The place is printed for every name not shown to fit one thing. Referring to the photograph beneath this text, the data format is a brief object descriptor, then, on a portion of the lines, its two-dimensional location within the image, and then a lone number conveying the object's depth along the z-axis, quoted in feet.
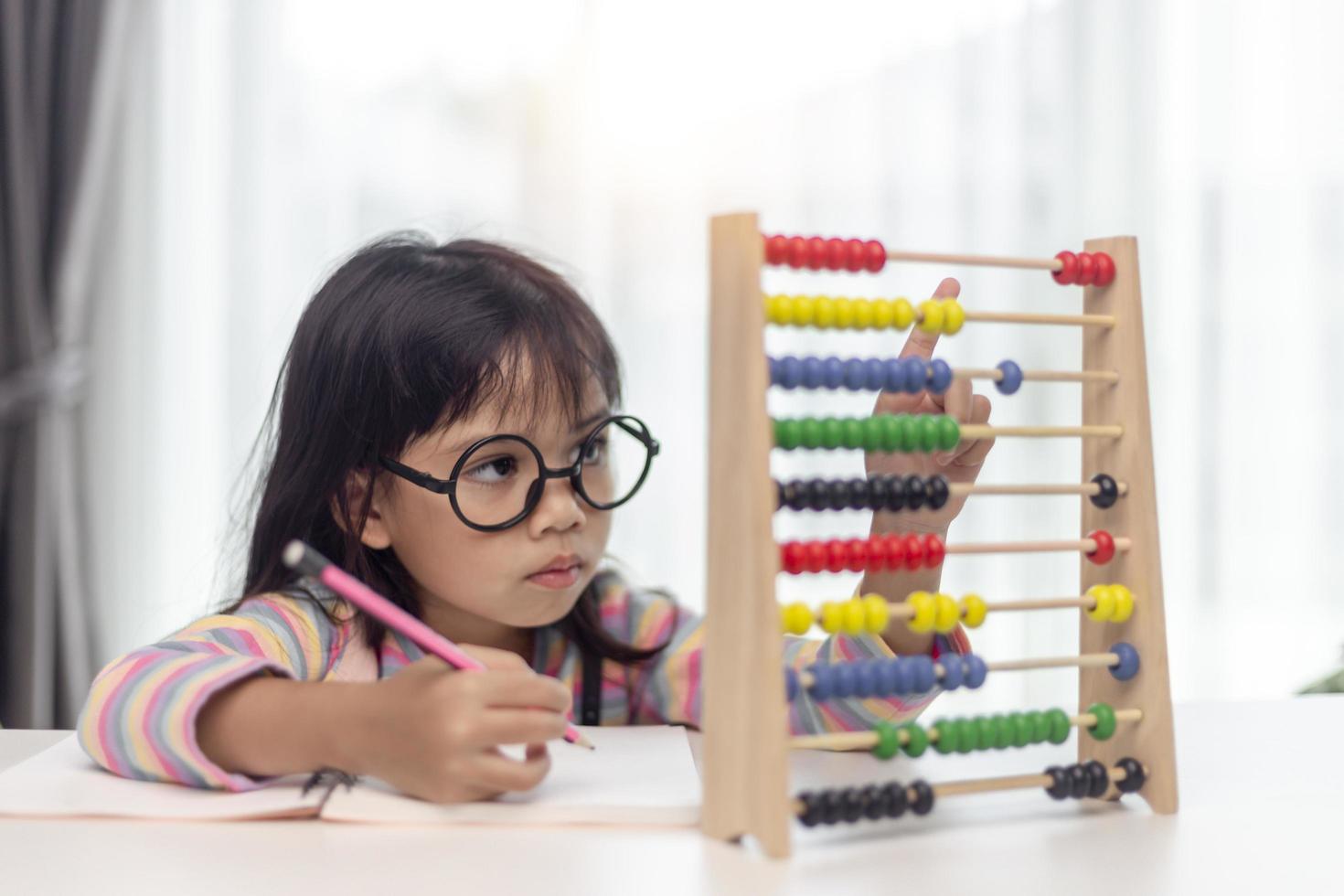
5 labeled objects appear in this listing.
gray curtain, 8.47
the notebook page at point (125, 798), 2.52
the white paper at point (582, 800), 2.46
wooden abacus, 2.26
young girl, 2.71
